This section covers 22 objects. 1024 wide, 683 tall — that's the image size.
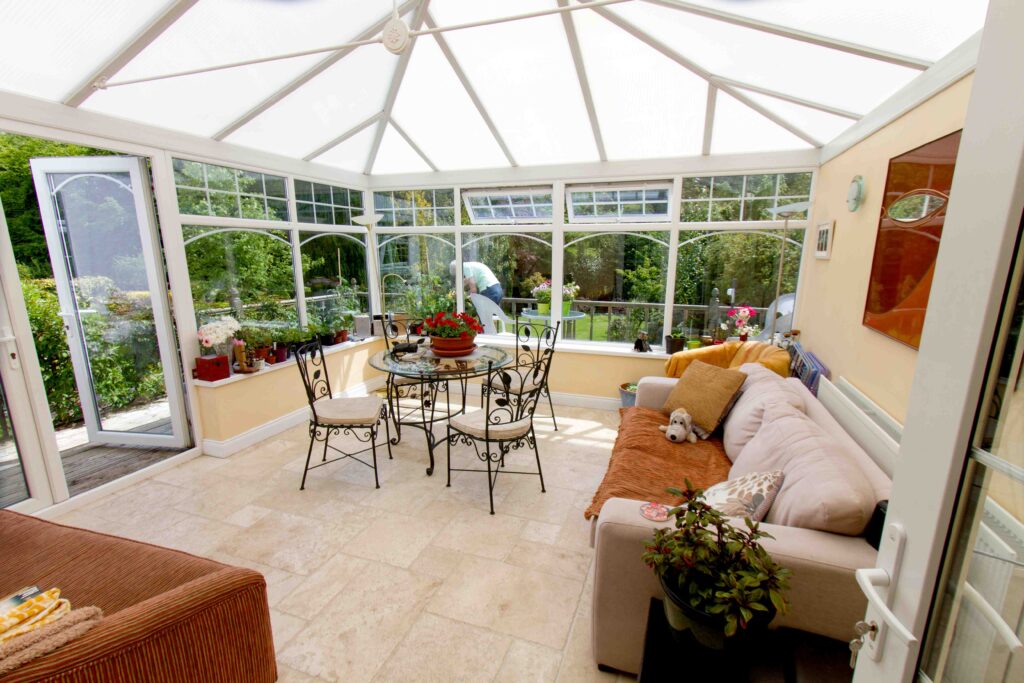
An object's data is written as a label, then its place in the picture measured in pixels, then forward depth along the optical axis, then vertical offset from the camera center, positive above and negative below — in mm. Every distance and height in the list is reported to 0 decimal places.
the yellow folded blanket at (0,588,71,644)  1070 -856
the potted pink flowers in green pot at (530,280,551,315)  4887 -359
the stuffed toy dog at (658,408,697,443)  2830 -1017
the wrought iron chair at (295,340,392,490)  3051 -1005
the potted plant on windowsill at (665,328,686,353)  4324 -753
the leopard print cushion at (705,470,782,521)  1735 -902
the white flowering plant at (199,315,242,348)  3473 -529
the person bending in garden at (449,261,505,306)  5113 -200
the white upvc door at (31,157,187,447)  3240 -145
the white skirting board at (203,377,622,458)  3592 -1413
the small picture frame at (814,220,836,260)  3184 +157
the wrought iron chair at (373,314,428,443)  3867 -966
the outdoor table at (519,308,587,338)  4840 -575
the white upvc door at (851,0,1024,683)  600 -194
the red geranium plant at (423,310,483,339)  3412 -472
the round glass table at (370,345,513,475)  3137 -722
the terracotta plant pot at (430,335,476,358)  3412 -621
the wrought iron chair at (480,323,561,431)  4684 -841
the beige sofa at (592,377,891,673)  1391 -1005
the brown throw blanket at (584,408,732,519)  2189 -1084
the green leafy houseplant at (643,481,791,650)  1164 -831
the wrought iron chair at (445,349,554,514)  2855 -1042
